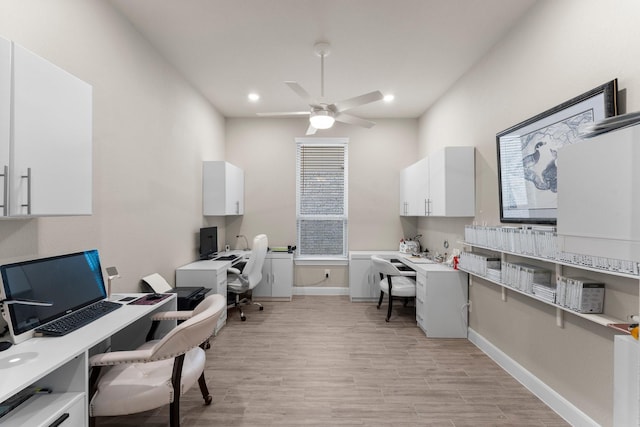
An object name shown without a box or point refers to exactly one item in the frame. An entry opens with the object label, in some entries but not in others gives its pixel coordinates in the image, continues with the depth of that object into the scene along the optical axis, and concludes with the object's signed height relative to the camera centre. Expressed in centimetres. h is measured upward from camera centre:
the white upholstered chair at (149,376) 164 -96
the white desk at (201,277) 349 -70
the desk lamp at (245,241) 537 -44
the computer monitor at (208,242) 412 -35
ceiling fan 281 +112
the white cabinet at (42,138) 134 +40
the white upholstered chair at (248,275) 404 -80
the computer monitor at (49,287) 151 -41
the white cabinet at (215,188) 436 +43
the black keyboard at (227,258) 428 -60
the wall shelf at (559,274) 158 -58
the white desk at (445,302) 353 -101
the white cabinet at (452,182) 341 +42
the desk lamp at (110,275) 228 -44
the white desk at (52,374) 123 -65
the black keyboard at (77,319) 161 -61
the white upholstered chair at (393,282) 388 -91
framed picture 186 +54
